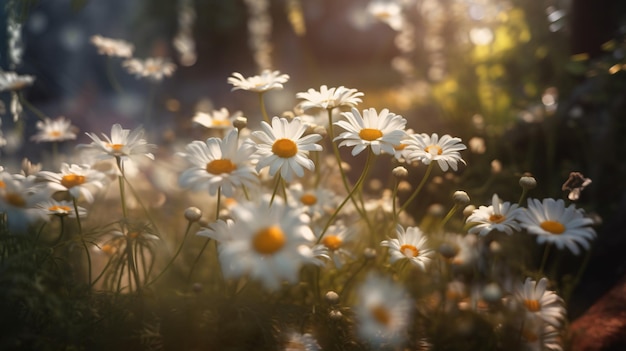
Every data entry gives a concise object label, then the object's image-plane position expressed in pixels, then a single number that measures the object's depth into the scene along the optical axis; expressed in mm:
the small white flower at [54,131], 839
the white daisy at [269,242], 564
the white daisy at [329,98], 682
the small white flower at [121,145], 658
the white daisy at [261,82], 711
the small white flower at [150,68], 965
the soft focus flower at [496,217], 635
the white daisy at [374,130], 649
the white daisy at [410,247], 654
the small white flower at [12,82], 818
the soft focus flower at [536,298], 644
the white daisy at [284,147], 642
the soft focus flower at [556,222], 614
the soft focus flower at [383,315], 649
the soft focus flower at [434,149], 658
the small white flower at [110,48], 966
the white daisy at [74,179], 634
